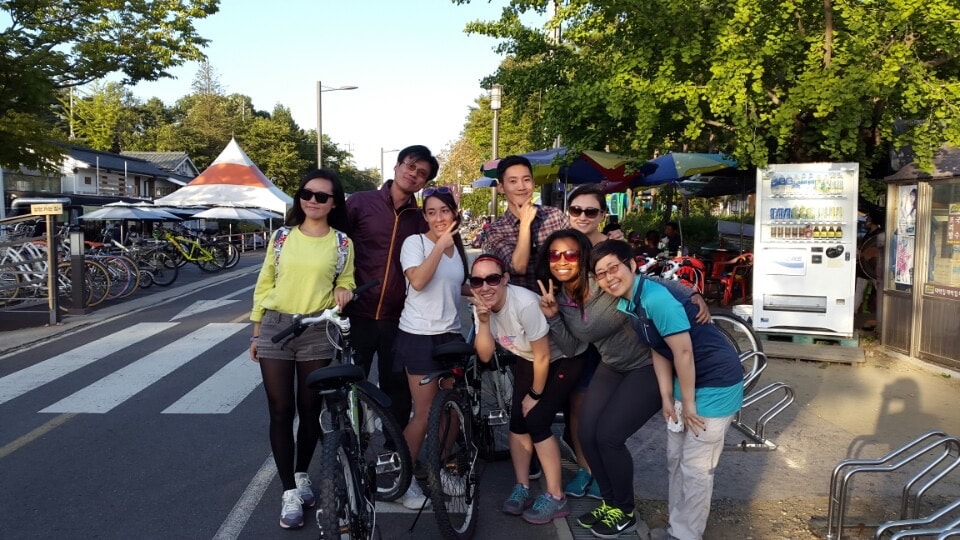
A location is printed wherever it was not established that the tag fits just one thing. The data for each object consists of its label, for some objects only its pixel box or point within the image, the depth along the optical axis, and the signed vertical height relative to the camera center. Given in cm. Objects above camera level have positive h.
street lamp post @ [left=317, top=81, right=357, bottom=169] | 2728 +349
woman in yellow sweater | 379 -41
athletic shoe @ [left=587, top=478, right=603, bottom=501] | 445 -167
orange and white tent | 2175 +94
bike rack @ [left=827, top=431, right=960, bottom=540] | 363 -128
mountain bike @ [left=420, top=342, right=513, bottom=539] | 359 -116
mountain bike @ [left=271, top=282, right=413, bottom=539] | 308 -105
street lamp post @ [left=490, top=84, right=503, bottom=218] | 1962 +344
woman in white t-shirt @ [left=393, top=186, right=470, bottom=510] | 389 -45
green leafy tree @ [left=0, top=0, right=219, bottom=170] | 1179 +319
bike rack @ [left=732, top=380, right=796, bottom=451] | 532 -148
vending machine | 850 -27
